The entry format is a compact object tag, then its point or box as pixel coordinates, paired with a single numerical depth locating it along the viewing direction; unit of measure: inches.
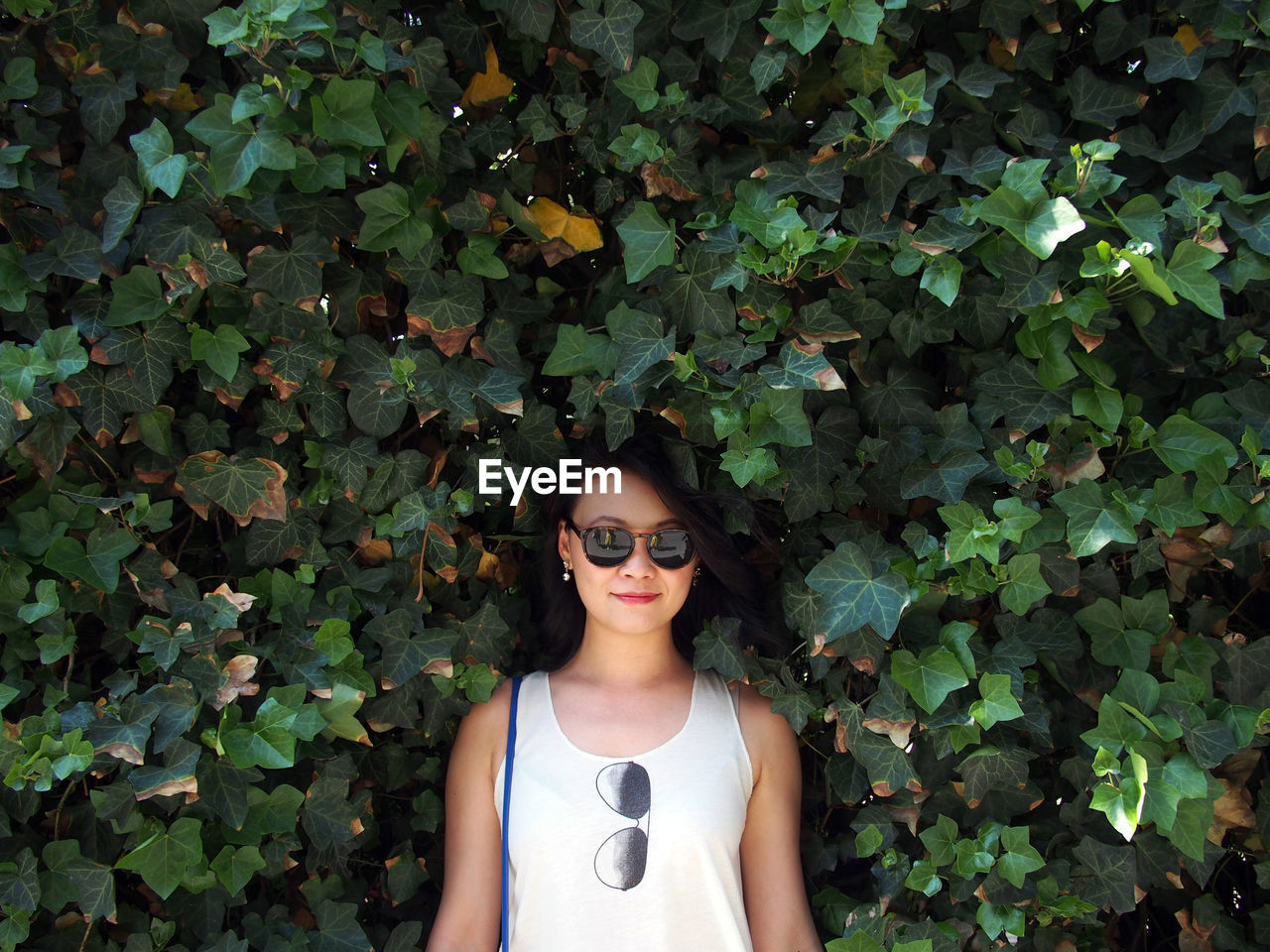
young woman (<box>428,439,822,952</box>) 79.6
